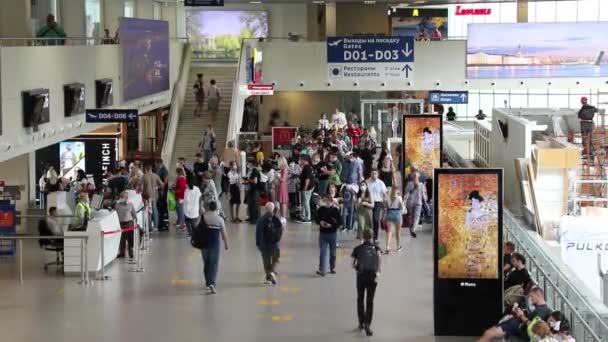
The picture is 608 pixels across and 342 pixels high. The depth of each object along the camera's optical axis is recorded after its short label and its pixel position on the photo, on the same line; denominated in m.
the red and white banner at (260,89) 34.34
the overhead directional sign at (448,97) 38.33
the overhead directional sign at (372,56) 36.53
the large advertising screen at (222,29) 45.38
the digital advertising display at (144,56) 28.11
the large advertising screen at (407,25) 49.47
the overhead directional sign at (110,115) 23.51
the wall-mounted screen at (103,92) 25.42
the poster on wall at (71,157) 32.39
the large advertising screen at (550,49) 40.31
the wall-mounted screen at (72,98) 22.80
